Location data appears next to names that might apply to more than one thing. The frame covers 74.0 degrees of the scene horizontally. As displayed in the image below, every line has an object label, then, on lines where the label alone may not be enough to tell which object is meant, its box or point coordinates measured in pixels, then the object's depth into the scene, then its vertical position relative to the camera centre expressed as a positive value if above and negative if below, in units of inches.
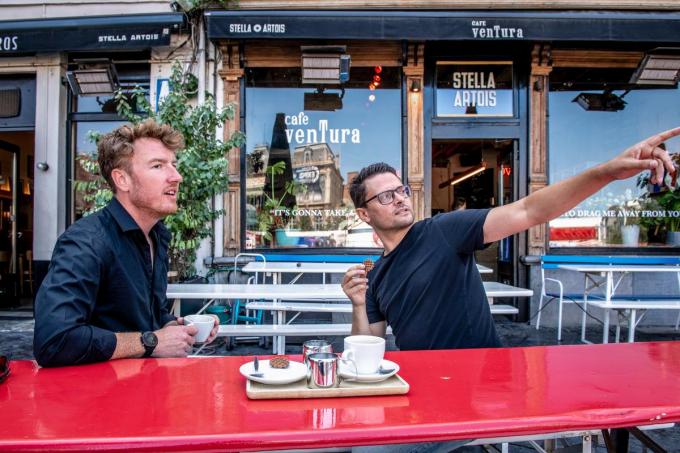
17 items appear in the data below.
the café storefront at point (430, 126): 263.3 +61.0
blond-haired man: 58.1 -6.5
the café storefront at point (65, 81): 252.7 +87.3
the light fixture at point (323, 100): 271.1 +76.9
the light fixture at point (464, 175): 349.7 +44.4
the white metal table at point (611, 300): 183.9 -30.8
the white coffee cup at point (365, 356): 52.5 -15.0
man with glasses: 71.2 -7.1
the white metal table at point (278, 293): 156.9 -23.5
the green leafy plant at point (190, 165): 209.2 +28.7
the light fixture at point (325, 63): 248.7 +90.9
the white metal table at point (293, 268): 206.8 -19.0
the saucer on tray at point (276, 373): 49.8 -16.9
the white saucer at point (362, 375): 51.0 -16.8
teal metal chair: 203.0 -40.6
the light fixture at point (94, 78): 256.2 +85.1
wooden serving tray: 47.9 -17.6
